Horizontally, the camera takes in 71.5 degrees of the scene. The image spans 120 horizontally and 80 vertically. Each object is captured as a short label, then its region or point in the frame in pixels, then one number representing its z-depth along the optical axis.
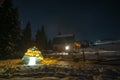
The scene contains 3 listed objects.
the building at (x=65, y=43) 32.68
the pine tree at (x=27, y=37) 30.84
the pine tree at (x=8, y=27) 18.26
